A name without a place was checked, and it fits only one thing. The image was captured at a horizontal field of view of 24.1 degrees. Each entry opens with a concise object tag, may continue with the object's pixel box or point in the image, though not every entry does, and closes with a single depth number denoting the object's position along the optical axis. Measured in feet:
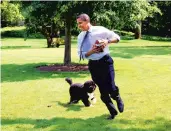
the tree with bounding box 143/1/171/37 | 147.33
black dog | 30.99
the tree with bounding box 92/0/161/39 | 52.95
